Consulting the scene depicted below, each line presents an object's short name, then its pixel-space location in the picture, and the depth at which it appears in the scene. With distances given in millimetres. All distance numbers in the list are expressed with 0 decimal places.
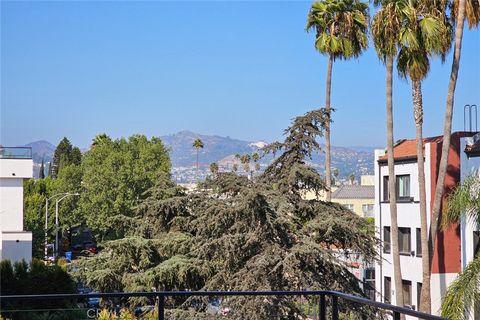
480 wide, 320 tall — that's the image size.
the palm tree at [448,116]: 26031
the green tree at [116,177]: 65250
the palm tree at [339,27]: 35969
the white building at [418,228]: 30016
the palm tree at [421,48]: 26469
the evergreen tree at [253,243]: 19750
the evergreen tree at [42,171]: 128400
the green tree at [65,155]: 106875
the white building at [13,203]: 30297
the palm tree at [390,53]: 27188
